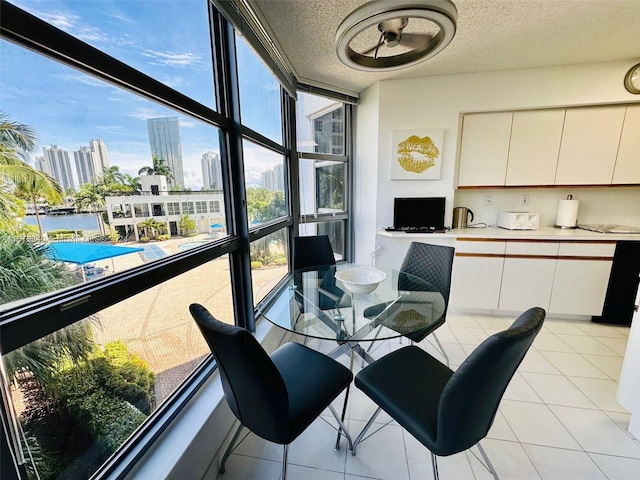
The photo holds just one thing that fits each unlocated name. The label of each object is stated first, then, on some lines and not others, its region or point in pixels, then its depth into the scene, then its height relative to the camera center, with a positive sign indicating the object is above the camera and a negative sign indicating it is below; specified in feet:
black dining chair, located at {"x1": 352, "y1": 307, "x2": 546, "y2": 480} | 2.71 -2.82
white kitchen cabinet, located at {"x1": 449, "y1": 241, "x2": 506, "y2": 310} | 8.84 -2.84
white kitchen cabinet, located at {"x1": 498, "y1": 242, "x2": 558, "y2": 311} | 8.54 -2.75
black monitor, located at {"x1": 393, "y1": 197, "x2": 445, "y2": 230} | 9.42 -0.76
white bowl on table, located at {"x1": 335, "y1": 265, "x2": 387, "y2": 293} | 5.39 -1.90
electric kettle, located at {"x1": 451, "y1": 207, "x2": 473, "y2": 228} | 10.00 -0.99
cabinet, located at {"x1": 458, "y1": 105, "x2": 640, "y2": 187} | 8.39 +1.43
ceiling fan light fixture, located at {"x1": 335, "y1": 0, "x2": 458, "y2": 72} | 3.72 +2.51
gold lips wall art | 9.22 +1.30
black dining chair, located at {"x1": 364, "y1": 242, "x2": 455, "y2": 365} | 6.43 -2.18
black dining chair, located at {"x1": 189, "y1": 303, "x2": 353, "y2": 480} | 2.82 -2.67
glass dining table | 4.63 -2.40
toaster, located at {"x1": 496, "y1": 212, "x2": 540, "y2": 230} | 9.23 -1.05
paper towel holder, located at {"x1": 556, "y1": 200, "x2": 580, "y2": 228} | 9.14 -0.78
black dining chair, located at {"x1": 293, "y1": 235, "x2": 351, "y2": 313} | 6.41 -2.12
